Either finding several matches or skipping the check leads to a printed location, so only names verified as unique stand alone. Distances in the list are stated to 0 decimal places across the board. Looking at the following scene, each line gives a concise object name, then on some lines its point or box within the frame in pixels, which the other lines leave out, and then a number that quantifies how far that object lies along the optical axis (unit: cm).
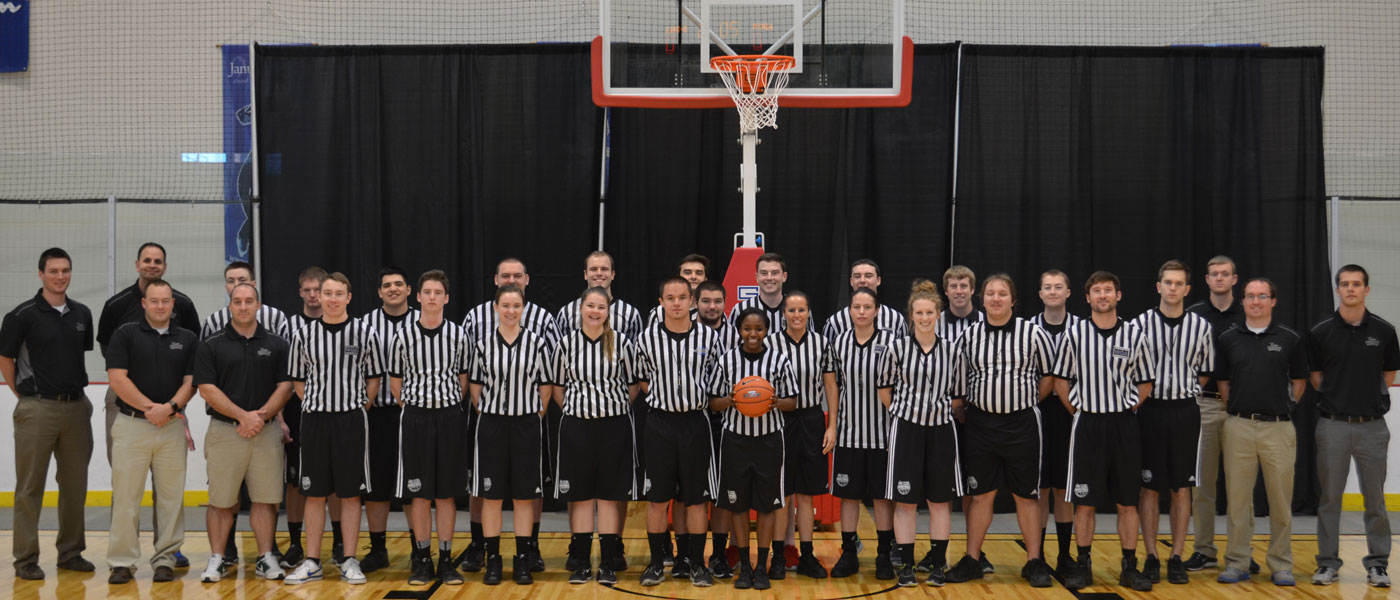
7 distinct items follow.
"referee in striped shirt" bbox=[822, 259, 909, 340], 573
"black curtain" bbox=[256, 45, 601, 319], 761
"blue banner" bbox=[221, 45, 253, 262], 867
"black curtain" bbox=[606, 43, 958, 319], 758
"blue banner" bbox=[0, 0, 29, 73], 912
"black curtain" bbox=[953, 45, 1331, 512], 757
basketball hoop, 655
